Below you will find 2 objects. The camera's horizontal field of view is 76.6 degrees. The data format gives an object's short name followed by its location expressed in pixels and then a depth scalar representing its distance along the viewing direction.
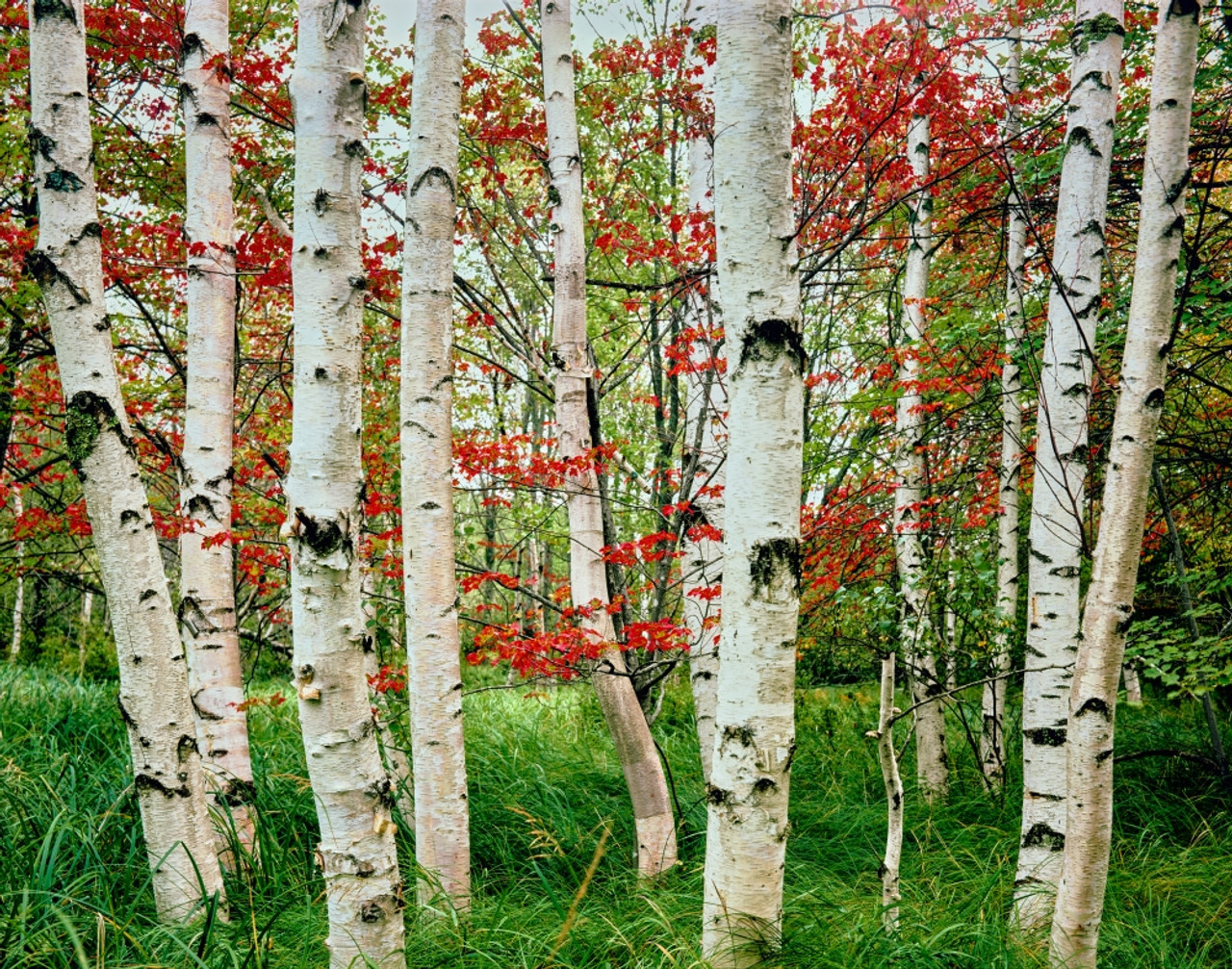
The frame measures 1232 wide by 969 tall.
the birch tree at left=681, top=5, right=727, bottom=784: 4.12
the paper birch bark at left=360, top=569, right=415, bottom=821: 4.11
